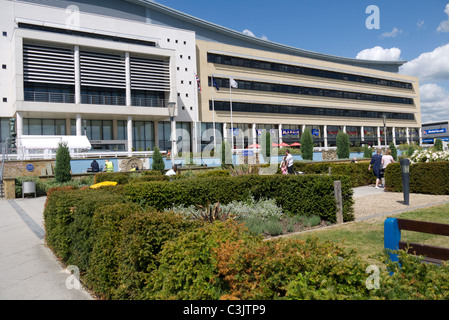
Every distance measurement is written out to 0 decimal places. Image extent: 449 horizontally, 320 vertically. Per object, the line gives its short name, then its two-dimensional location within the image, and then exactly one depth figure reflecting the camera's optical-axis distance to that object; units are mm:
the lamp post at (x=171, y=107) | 18406
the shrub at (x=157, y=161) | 26000
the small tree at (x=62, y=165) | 20750
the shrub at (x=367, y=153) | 41812
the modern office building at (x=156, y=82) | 33688
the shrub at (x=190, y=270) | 3027
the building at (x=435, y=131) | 94125
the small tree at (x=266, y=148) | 34775
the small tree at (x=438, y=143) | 48656
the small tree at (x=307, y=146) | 34031
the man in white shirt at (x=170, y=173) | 15391
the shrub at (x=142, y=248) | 3604
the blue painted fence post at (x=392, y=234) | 3812
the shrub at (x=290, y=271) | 2455
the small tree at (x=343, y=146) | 37000
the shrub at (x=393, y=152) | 42356
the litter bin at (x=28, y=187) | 18238
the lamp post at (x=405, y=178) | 10672
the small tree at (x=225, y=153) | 30962
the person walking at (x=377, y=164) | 15398
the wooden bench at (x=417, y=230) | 3216
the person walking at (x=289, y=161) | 15141
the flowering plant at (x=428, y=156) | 14047
